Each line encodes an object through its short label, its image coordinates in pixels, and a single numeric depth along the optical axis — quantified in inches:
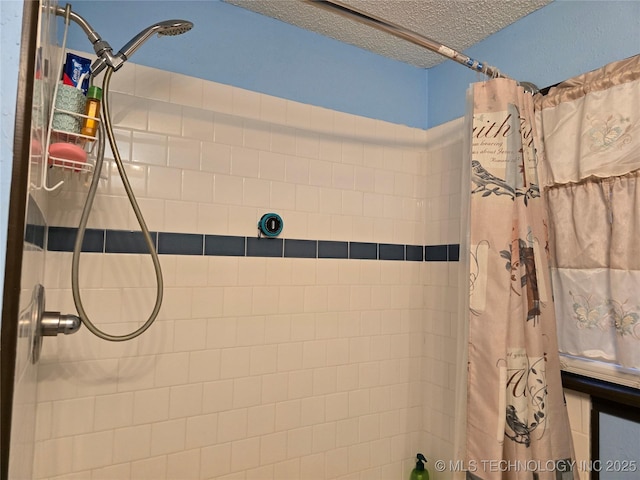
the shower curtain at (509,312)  44.0
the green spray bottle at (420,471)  67.8
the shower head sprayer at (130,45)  41.1
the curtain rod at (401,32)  39.6
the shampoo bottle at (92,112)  39.5
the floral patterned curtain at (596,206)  44.8
